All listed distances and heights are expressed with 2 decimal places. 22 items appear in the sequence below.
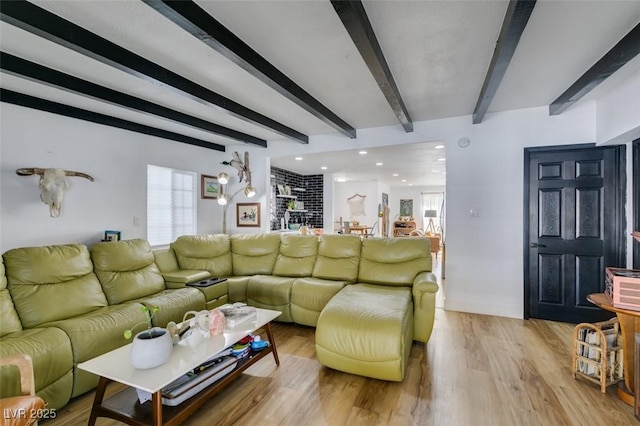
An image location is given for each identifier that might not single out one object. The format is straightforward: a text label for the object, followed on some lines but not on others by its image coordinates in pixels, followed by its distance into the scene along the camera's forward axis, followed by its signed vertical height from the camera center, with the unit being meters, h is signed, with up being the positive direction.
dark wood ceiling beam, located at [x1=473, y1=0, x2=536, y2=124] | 1.52 +1.12
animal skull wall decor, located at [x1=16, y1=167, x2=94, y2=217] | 2.68 +0.25
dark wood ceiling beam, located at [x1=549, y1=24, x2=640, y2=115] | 1.89 +1.17
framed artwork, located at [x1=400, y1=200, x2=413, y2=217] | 11.13 +0.30
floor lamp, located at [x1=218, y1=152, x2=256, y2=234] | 4.16 +0.43
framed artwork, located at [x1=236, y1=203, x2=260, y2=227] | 4.94 -0.01
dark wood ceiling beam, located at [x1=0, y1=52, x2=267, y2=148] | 2.09 +1.09
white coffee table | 1.43 -0.86
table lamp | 10.44 -0.08
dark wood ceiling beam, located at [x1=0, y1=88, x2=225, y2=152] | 2.59 +1.06
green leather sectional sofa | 1.94 -0.75
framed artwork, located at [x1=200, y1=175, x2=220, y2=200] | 4.62 +0.45
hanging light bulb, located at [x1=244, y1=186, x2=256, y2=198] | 4.30 +0.35
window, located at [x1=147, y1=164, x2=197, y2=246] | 3.91 +0.13
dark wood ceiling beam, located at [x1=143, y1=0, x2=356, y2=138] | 1.50 +1.09
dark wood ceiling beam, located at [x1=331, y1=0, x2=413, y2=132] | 1.48 +1.09
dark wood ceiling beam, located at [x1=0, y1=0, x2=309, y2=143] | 1.55 +1.09
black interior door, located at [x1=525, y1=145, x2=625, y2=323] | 3.05 -0.10
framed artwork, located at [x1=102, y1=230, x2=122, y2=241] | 3.21 -0.27
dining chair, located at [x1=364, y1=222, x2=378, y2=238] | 8.90 -0.44
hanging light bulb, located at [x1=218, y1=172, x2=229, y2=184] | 4.13 +0.52
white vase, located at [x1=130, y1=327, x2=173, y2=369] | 1.54 -0.77
